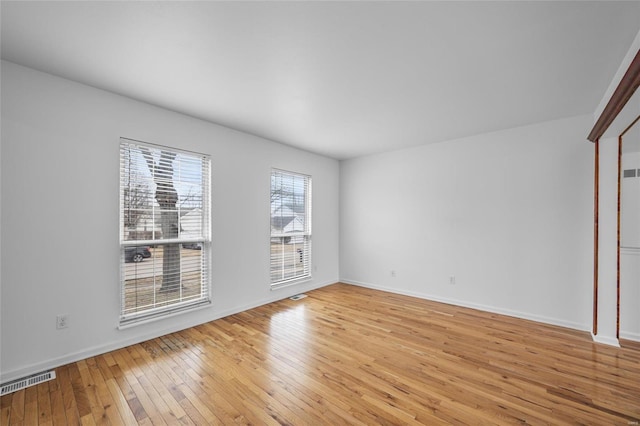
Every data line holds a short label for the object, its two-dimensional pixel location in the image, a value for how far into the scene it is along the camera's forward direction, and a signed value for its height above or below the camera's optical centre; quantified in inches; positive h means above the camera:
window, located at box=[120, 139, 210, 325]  113.5 -8.8
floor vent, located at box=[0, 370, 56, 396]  81.7 -54.9
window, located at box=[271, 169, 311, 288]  177.9 -11.2
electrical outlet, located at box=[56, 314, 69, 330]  95.3 -39.8
